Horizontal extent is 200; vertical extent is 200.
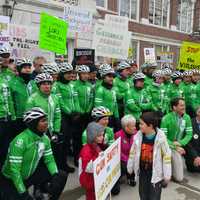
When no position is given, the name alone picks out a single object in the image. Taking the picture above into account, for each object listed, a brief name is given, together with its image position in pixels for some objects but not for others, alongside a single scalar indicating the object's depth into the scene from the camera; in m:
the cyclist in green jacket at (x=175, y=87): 5.07
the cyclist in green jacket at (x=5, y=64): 3.49
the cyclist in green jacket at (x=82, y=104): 4.02
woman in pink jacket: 3.45
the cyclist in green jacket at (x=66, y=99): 3.82
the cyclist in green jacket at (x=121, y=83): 4.46
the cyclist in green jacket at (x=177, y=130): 3.60
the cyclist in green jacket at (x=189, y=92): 5.31
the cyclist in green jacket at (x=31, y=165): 2.55
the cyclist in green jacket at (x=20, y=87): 3.45
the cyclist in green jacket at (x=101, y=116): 3.25
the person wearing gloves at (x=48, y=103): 3.24
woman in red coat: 2.61
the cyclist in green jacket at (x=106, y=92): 3.97
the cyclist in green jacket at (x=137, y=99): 4.22
